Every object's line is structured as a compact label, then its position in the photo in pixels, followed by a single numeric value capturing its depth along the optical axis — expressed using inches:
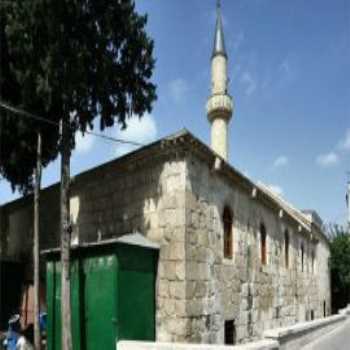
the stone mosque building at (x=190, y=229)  420.8
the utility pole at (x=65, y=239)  394.6
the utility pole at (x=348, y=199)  1598.2
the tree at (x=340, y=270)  1186.0
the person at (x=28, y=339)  452.1
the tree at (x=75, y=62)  392.8
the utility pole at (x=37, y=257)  468.1
